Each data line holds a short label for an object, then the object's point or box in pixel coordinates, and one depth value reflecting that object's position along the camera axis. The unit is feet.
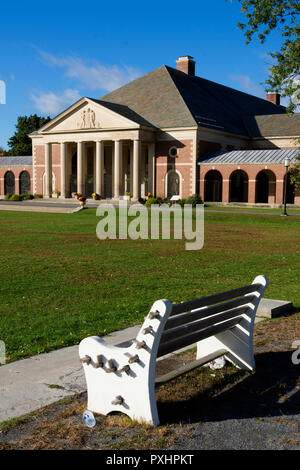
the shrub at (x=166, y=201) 165.58
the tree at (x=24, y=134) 303.27
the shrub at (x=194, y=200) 156.76
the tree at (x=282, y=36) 46.06
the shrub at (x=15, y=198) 189.67
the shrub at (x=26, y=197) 192.95
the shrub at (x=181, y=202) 158.87
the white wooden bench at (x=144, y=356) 14.43
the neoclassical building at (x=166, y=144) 167.43
